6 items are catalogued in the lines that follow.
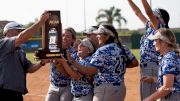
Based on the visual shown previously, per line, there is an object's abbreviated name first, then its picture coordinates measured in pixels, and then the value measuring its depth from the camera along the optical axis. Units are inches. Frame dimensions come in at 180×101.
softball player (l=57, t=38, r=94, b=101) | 364.0
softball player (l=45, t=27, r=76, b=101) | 402.5
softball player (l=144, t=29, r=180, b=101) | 288.5
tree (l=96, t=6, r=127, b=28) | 4788.8
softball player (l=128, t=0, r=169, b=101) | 364.9
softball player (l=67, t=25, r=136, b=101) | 347.8
